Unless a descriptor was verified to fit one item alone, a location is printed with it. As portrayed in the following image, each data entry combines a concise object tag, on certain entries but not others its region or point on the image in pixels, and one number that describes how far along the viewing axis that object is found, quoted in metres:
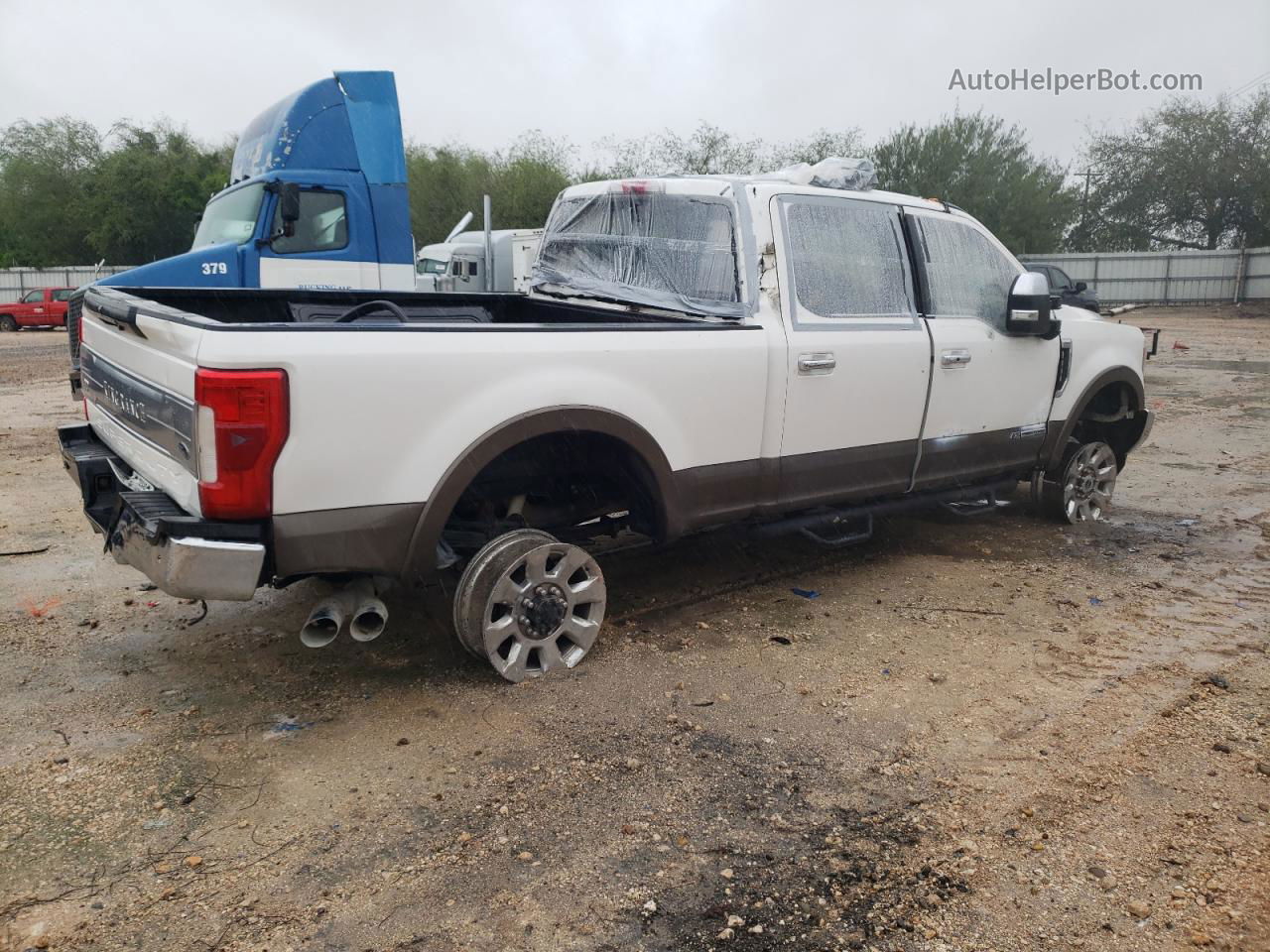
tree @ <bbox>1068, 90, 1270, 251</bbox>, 34.69
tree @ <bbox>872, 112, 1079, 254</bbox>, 35.28
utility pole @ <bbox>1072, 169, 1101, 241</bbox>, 39.41
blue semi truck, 8.90
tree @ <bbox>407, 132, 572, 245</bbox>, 33.03
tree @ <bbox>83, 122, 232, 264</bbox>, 37.84
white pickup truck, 3.07
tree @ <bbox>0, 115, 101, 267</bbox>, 40.31
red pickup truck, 27.41
